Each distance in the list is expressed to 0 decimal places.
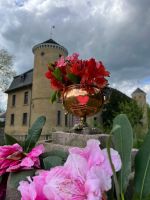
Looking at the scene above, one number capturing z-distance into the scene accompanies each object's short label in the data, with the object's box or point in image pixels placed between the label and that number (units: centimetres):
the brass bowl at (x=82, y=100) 129
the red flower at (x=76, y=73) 124
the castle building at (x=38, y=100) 2014
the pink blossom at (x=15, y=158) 62
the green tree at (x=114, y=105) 2398
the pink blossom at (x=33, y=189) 42
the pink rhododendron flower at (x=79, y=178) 39
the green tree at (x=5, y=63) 2035
